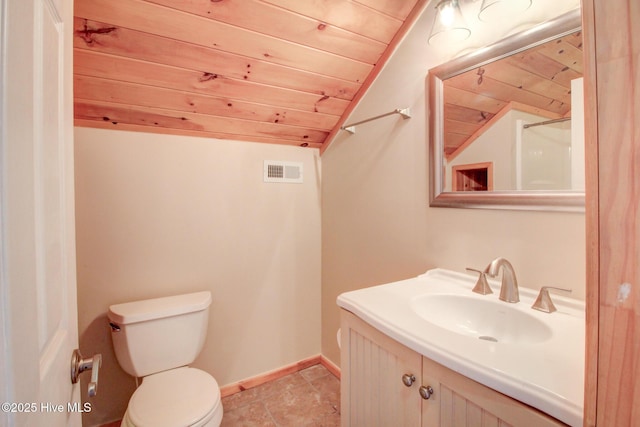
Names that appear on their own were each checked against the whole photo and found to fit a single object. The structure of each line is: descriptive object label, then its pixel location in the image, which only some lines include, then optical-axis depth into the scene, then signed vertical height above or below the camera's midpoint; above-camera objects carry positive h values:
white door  0.35 -0.01
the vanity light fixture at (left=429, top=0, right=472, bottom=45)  1.24 +0.80
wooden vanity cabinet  0.66 -0.49
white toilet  1.21 -0.76
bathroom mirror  1.02 +0.34
